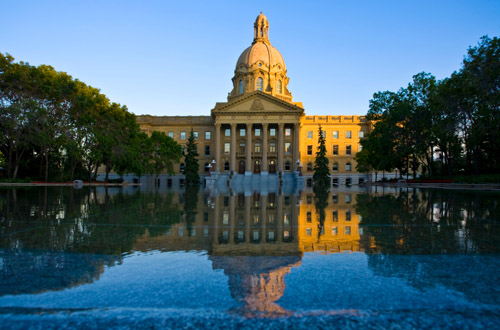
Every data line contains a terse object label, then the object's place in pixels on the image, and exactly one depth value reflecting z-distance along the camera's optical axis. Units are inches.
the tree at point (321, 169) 1996.8
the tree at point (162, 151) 1873.8
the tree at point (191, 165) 2125.6
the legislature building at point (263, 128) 2233.0
